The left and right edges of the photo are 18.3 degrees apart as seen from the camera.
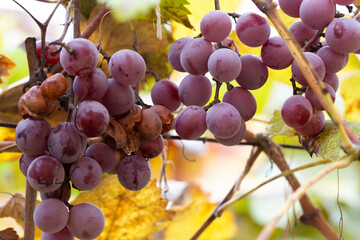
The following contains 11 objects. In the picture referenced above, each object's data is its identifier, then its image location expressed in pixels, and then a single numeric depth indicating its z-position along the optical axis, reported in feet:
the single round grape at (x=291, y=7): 2.05
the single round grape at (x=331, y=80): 2.07
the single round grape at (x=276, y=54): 2.02
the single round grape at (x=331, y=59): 2.03
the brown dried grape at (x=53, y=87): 1.90
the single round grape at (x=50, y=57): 2.17
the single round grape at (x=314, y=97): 2.03
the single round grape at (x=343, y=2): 2.01
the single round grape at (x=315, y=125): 2.08
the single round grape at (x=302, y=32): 2.09
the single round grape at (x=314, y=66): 1.99
